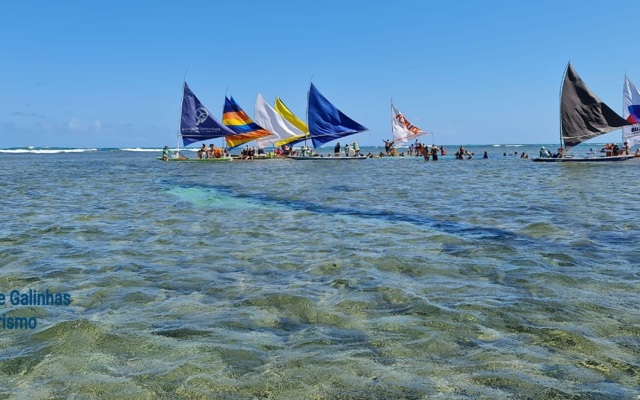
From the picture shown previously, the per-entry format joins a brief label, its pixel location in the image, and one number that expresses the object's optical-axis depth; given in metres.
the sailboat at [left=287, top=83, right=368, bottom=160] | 57.50
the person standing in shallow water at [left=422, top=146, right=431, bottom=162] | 59.70
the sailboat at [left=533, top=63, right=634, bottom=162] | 42.75
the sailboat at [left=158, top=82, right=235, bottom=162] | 54.16
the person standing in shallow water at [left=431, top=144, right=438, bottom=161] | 59.59
